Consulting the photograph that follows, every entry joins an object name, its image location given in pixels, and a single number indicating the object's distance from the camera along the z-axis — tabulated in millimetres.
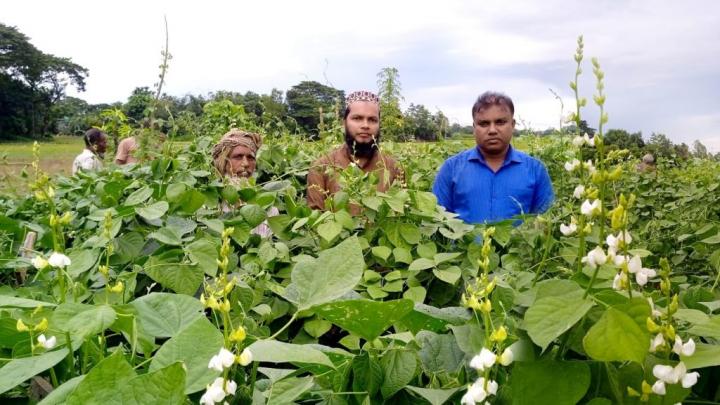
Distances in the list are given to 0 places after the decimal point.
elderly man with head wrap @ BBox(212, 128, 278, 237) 2629
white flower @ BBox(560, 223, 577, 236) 685
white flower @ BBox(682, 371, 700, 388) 606
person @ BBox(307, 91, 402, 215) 3203
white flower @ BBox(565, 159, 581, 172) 688
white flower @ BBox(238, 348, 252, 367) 600
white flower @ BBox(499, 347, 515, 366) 607
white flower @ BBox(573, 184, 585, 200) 666
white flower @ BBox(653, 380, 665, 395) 609
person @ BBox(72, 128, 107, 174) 4657
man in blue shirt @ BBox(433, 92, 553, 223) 3053
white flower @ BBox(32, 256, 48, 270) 833
